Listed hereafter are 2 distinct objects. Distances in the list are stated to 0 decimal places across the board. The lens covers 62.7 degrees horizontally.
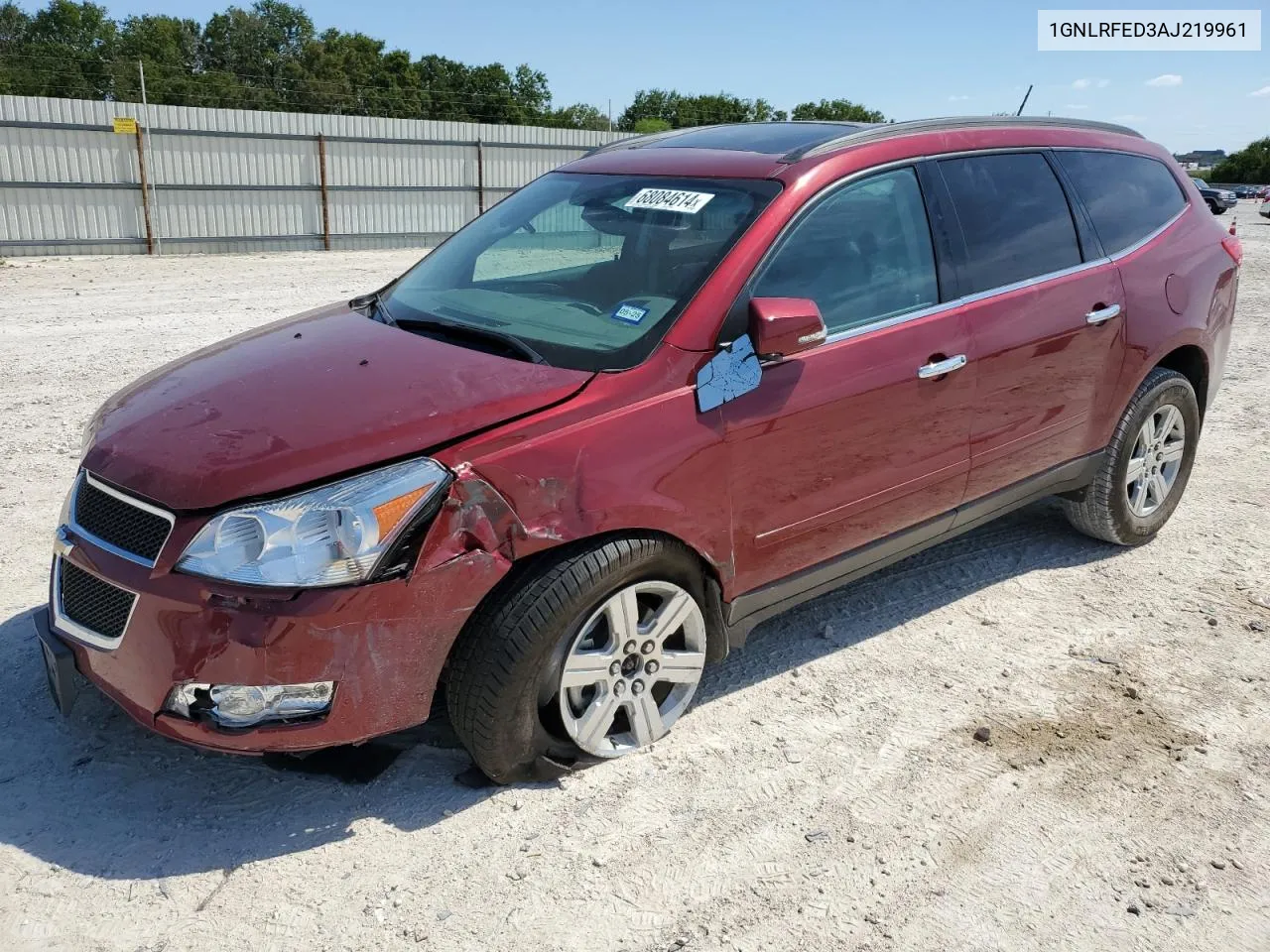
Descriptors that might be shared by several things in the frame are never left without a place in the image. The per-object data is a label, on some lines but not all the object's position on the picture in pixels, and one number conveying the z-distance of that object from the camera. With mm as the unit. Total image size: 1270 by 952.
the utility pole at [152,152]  17812
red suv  2627
